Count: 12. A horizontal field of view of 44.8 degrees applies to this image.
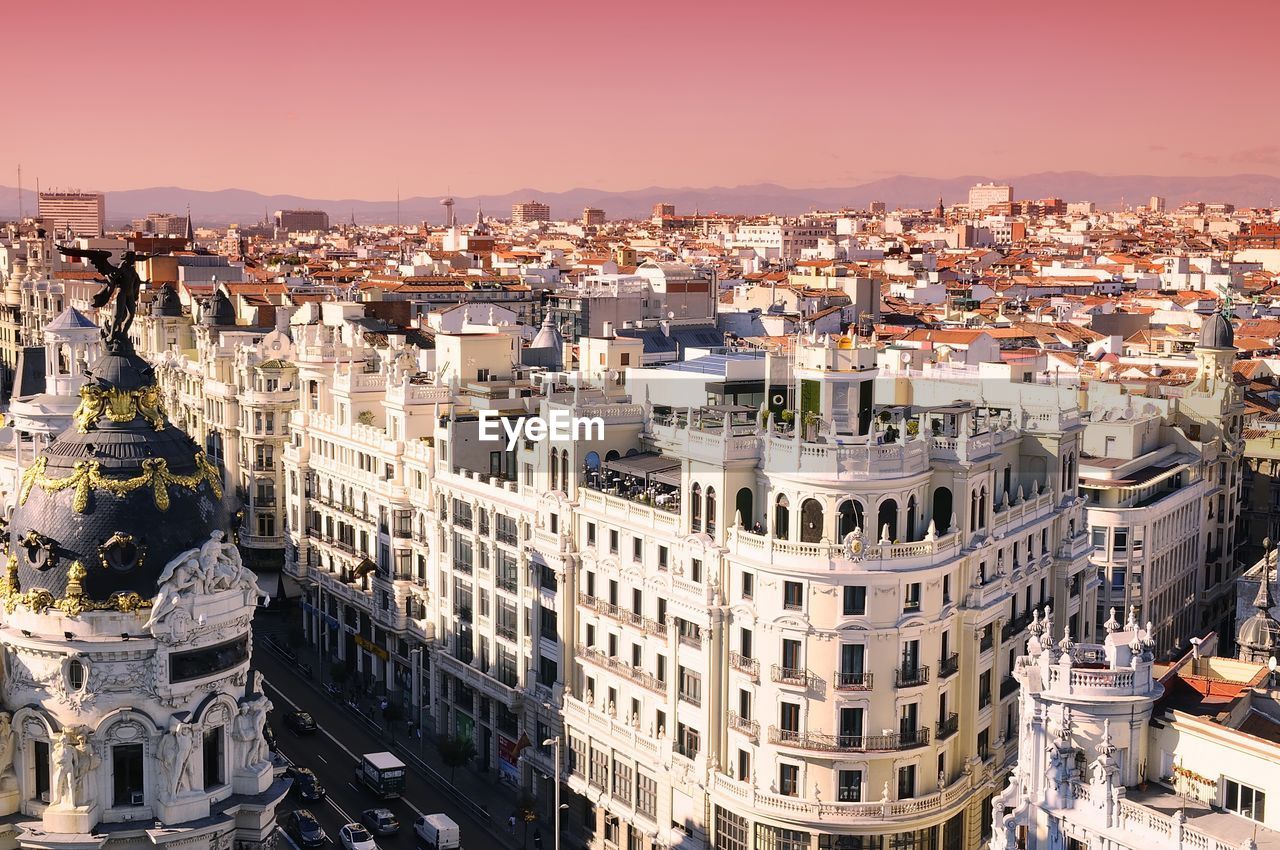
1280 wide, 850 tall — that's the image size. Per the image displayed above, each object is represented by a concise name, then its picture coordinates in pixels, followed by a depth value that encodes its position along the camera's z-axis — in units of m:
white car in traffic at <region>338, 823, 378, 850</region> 69.06
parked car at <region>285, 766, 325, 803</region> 77.25
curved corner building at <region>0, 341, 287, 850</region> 46.06
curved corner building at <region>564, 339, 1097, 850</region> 62.19
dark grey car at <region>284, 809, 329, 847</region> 70.19
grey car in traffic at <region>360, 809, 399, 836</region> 74.38
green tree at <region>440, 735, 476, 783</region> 80.56
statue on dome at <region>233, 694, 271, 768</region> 48.28
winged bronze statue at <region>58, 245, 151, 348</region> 49.47
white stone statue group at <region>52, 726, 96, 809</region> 45.50
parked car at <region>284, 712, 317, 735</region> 88.50
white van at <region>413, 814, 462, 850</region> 72.06
